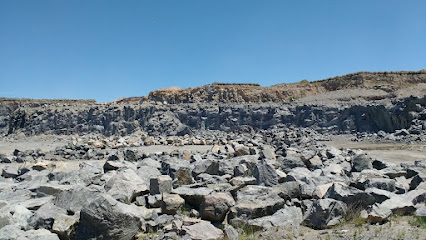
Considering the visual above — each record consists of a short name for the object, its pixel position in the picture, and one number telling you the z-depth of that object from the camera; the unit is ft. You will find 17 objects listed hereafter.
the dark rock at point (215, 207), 18.35
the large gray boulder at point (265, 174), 23.52
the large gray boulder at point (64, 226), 15.12
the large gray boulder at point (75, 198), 17.53
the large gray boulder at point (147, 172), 26.88
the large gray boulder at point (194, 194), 19.86
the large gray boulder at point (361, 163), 33.17
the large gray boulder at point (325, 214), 17.63
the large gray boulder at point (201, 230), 15.62
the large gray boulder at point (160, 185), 21.34
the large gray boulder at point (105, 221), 15.06
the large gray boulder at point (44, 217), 15.60
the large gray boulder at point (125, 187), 19.60
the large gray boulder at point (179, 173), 25.12
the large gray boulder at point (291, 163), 31.52
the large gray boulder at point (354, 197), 19.17
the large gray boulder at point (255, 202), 18.11
